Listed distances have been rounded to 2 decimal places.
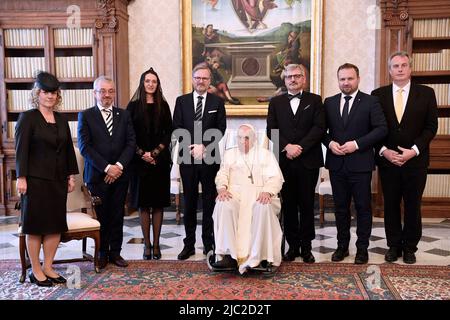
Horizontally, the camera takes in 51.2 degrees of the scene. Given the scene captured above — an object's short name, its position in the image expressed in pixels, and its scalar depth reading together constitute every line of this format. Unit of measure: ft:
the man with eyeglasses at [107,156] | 13.50
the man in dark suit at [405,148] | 13.51
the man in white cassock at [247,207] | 12.69
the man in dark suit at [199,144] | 14.38
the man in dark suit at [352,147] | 13.39
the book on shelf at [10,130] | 21.61
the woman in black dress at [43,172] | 11.75
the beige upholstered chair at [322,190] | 19.12
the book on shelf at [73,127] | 21.95
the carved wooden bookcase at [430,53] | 19.69
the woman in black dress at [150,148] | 14.12
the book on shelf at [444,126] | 20.27
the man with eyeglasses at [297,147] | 13.67
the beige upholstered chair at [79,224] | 12.60
